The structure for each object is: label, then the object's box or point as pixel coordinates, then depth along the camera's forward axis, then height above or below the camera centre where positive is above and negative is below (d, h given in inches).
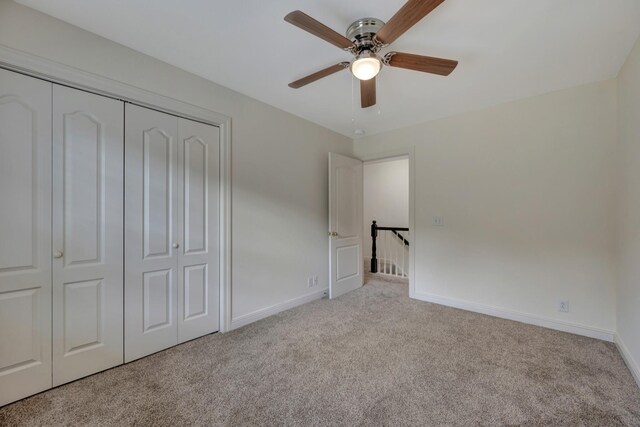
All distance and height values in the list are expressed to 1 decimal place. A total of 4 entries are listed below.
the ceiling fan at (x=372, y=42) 53.8 +40.6
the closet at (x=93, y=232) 64.7 -4.4
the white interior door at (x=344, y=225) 144.0 -5.7
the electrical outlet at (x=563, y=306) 103.0 -36.4
